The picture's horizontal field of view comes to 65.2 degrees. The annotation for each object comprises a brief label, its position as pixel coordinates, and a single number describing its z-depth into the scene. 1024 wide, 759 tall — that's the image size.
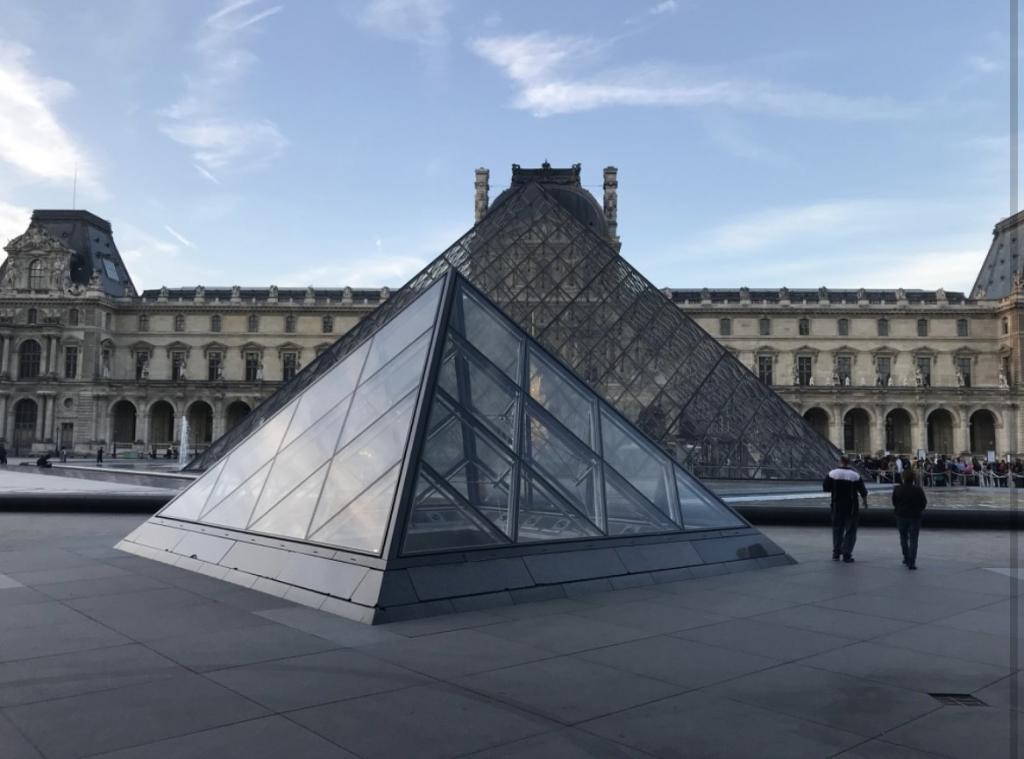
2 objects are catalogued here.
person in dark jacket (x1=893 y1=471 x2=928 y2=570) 7.71
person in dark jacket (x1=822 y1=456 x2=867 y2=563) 8.12
